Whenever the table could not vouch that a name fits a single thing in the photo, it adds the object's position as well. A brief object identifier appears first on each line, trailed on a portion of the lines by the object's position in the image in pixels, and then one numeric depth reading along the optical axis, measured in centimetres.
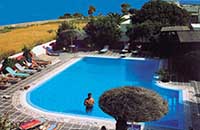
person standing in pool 1609
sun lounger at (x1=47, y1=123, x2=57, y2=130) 1283
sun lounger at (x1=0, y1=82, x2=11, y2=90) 1825
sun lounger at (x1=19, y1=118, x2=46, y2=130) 1248
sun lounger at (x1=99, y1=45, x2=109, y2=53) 2826
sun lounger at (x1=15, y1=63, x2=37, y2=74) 2164
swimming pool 1584
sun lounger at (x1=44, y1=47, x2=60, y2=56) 2723
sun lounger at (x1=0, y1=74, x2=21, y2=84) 1936
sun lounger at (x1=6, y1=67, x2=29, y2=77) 2059
